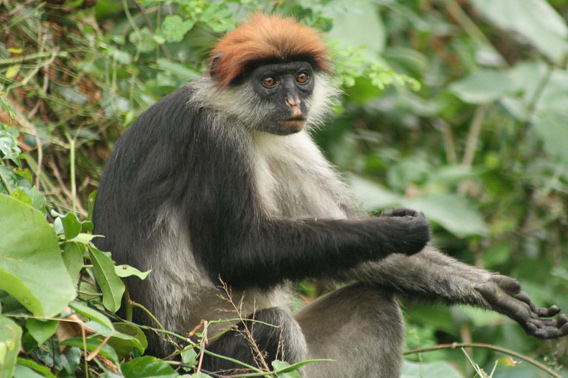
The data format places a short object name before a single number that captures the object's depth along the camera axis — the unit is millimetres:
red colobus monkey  9133
